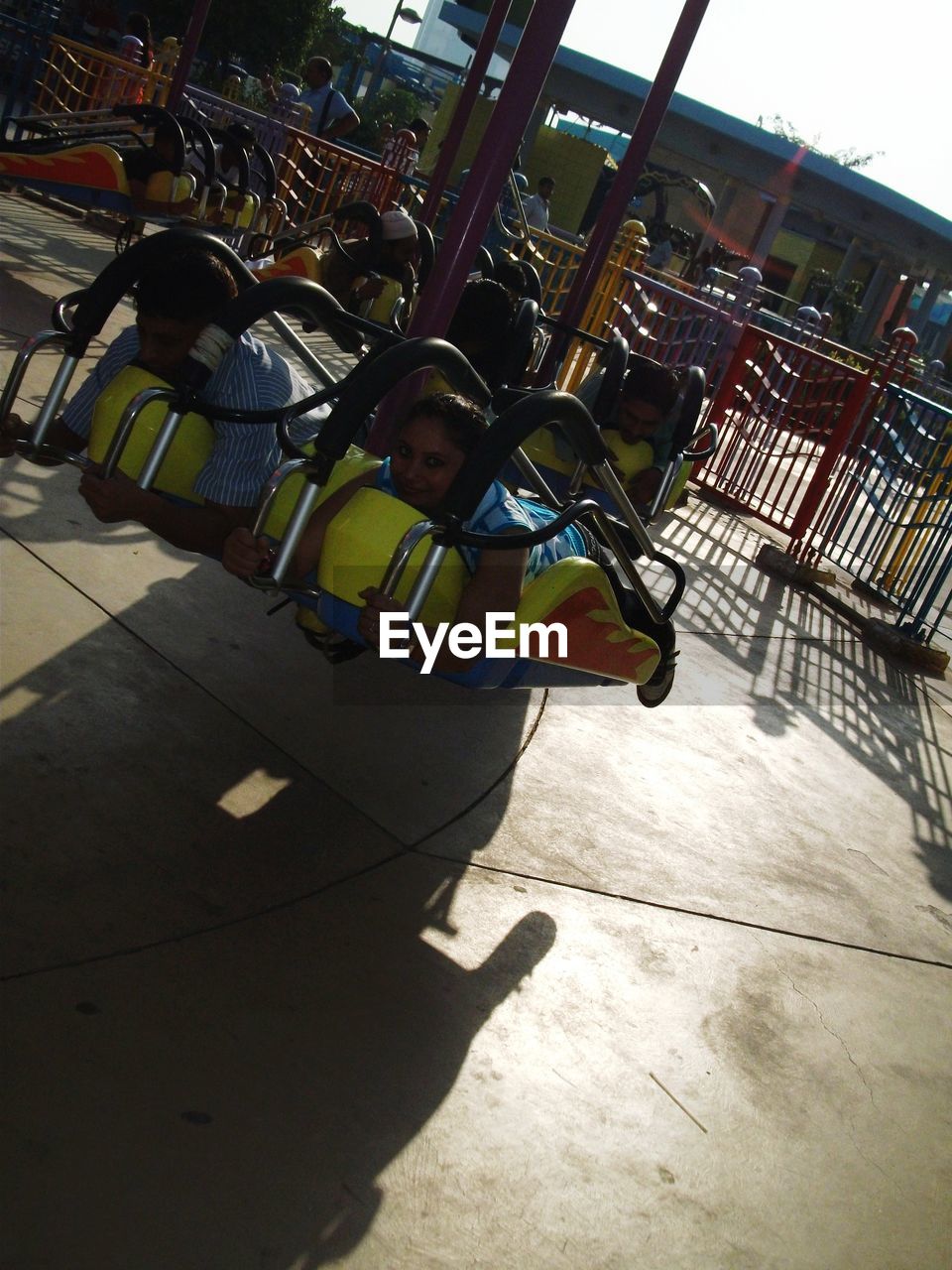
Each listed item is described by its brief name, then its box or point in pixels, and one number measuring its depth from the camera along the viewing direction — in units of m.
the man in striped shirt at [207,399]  3.15
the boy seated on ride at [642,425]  5.59
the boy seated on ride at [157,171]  7.79
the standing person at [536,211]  16.67
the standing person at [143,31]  14.82
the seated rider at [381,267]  7.39
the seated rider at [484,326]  5.38
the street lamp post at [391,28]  44.66
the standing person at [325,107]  13.55
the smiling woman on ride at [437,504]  3.03
